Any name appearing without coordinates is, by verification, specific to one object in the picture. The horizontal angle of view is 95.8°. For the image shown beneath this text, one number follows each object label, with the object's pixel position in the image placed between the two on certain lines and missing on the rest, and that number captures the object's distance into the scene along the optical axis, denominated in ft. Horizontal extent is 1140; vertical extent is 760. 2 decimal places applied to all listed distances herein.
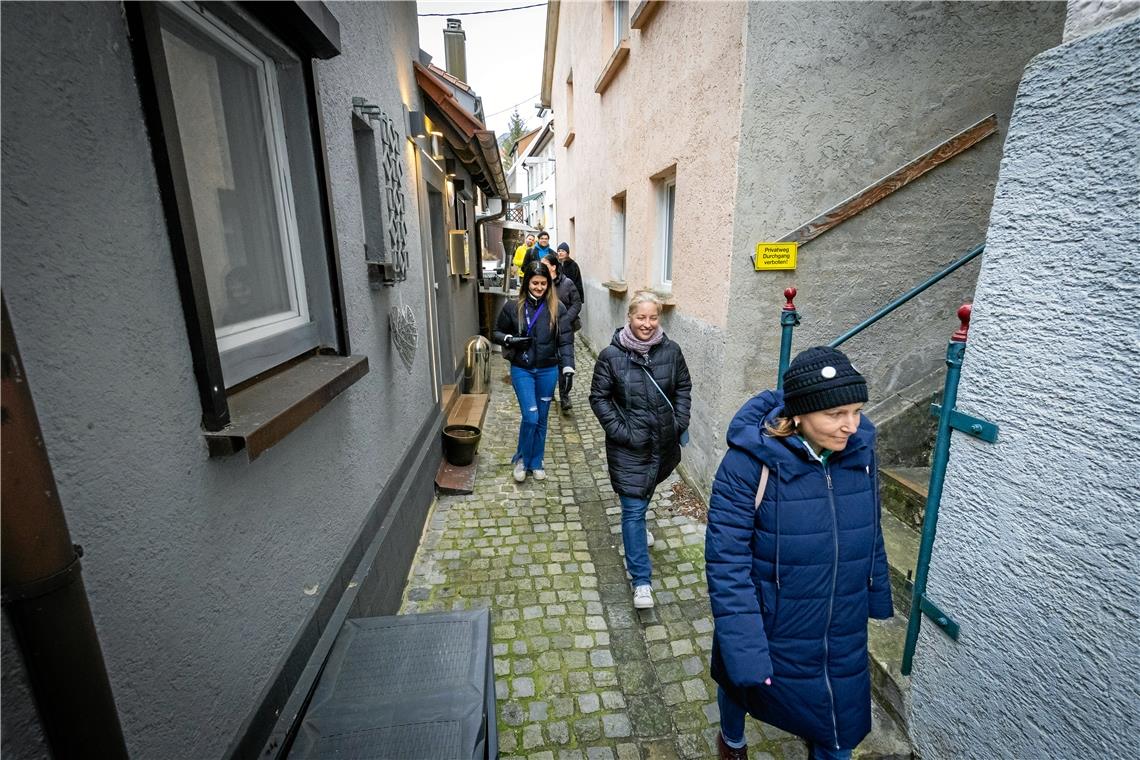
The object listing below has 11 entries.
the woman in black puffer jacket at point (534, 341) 14.71
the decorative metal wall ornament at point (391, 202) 10.17
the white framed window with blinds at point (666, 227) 17.86
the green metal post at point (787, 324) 9.67
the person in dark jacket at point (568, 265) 26.66
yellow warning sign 11.43
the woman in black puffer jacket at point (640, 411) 9.97
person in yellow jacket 34.80
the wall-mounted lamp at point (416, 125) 14.82
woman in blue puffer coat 5.57
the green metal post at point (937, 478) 6.22
